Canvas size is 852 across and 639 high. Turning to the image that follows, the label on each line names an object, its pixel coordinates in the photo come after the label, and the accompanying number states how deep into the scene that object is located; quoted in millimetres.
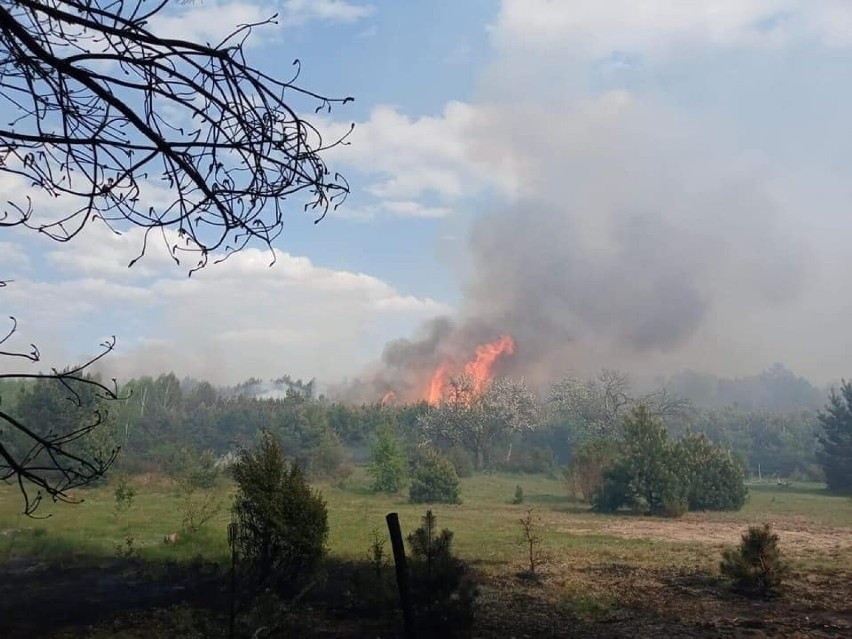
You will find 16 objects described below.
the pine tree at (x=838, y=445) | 39219
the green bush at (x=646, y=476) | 28578
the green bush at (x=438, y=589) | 7742
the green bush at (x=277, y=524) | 10258
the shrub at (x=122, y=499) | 19066
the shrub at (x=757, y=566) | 10789
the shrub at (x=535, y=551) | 13152
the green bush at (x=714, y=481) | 30672
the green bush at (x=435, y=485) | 32438
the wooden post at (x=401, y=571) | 3664
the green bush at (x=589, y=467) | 32250
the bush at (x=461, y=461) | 48750
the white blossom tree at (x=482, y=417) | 58188
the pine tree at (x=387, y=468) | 36812
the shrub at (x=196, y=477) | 18294
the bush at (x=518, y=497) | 32484
